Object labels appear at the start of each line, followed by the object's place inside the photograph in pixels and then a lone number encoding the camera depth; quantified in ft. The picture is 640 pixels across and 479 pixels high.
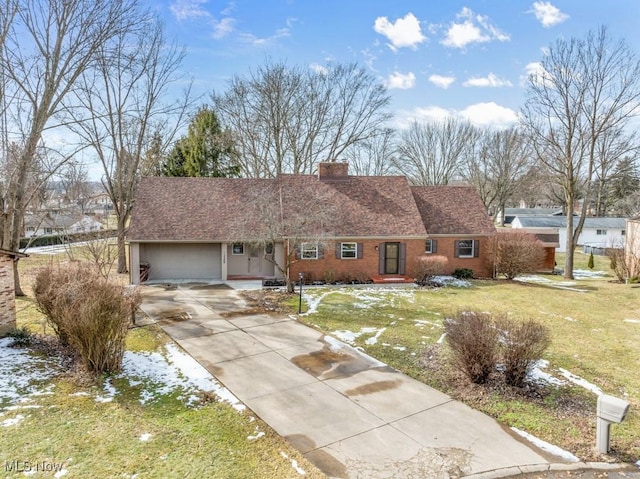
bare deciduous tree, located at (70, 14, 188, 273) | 70.08
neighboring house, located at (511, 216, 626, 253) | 131.75
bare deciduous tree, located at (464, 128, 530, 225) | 140.26
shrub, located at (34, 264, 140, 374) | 26.35
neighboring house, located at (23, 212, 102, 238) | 69.26
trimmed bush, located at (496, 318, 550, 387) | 25.40
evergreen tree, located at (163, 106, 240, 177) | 101.60
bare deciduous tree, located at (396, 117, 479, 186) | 140.36
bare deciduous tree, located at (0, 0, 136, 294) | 47.21
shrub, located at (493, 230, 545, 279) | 68.95
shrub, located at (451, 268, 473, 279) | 69.72
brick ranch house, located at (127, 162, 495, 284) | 62.85
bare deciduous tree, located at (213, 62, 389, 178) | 103.14
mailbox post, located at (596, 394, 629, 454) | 18.19
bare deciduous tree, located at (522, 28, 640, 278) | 68.69
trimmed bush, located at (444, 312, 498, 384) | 25.93
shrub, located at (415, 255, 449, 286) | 65.26
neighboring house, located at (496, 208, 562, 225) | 177.99
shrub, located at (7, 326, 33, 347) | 32.77
